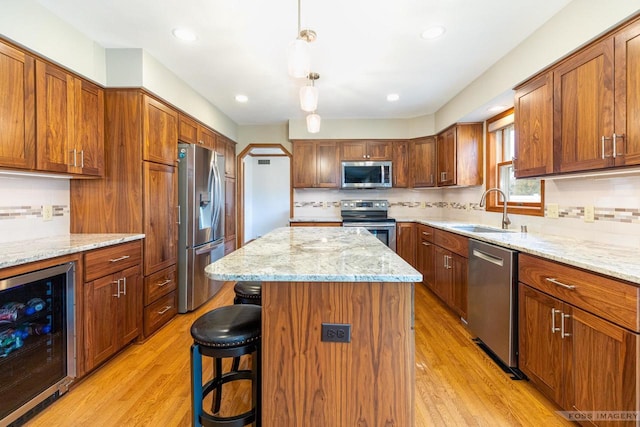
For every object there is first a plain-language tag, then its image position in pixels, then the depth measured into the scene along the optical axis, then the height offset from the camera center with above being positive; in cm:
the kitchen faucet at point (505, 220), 287 -11
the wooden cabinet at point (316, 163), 474 +72
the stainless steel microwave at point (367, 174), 466 +54
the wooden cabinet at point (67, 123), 199 +63
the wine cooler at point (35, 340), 151 -72
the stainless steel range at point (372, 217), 431 -12
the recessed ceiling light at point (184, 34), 225 +133
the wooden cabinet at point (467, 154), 374 +68
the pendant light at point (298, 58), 152 +77
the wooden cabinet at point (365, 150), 471 +92
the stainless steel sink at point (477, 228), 300 -20
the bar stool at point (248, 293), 189 -52
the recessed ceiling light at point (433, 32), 221 +132
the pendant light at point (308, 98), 209 +78
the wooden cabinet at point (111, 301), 197 -66
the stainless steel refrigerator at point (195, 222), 304 -13
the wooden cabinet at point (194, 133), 319 +90
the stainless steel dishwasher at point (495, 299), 196 -65
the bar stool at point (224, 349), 127 -60
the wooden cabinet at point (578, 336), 123 -61
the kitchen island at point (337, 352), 122 -58
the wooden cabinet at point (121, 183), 251 +22
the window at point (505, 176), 284 +37
